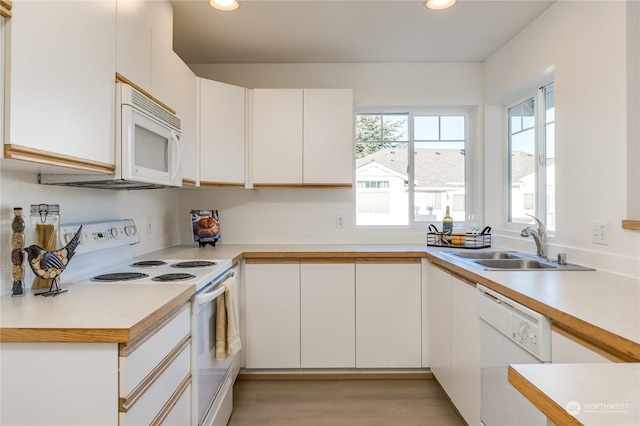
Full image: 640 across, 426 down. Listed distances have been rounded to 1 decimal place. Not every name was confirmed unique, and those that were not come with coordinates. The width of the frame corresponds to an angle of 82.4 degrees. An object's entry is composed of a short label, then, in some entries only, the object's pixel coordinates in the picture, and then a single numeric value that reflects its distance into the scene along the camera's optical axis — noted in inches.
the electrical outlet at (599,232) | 68.6
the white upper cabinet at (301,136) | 108.0
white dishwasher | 47.8
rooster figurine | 47.9
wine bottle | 114.1
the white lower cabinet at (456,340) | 71.7
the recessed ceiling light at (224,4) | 82.0
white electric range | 59.2
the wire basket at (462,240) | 107.7
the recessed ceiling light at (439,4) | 81.7
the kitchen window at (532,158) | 93.0
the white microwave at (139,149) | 57.3
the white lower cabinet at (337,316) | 100.5
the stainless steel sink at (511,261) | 73.2
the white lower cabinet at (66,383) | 37.0
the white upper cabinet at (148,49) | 60.8
